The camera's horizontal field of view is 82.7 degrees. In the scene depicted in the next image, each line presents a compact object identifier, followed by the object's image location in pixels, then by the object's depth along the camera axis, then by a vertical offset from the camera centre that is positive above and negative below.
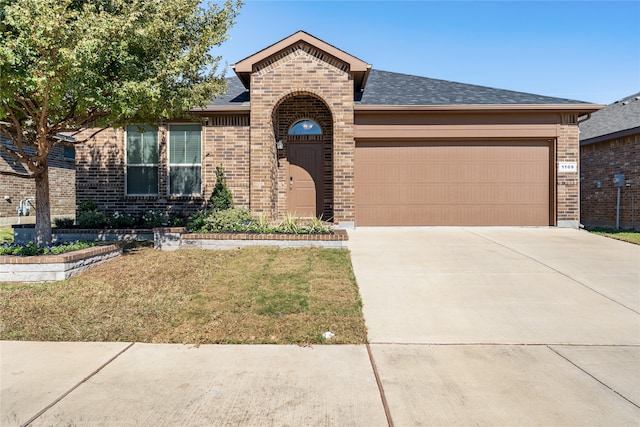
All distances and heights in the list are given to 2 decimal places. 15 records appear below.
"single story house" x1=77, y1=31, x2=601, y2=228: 10.45 +1.44
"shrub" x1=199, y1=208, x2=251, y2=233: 8.18 -0.41
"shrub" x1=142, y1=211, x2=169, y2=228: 9.95 -0.43
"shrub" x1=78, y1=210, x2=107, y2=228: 9.58 -0.42
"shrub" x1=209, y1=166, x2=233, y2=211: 9.86 +0.25
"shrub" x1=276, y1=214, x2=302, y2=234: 7.95 -0.51
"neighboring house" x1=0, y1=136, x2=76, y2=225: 14.55 +0.71
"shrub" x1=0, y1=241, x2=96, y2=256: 5.89 -0.76
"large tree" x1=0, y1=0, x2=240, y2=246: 4.89 +2.17
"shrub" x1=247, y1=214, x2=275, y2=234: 7.99 -0.51
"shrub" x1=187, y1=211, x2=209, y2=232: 8.44 -0.47
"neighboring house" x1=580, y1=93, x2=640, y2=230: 12.03 +1.45
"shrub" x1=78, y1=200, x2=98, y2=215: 10.43 -0.07
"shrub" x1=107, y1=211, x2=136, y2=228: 9.69 -0.46
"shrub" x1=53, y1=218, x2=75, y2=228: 9.42 -0.50
